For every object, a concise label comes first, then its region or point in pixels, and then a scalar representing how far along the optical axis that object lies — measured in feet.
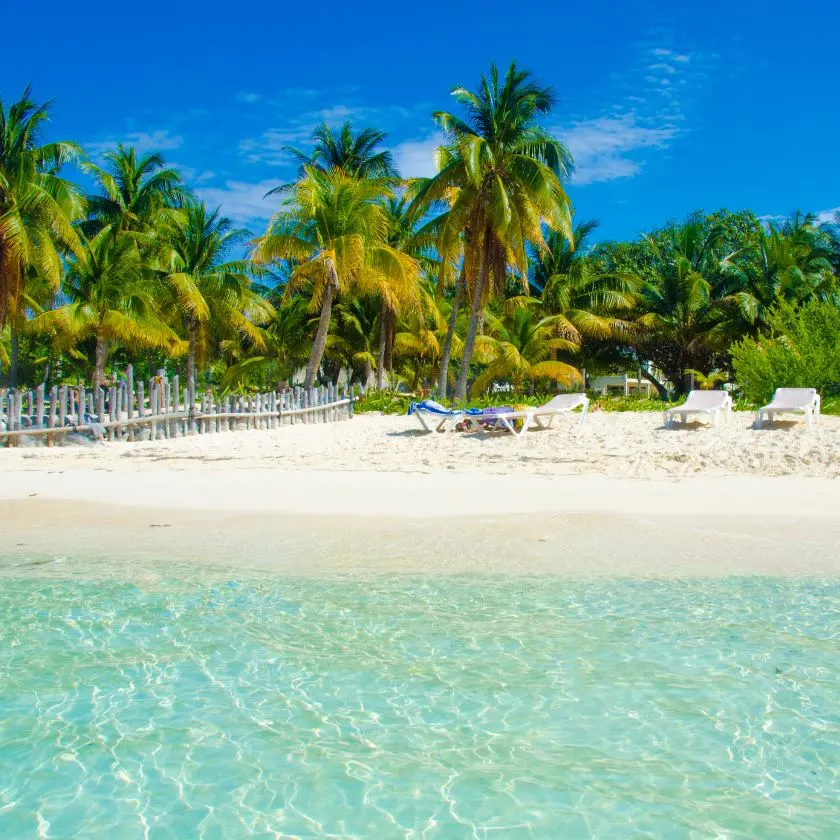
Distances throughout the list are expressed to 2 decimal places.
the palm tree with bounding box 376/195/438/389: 79.71
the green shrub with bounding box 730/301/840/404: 62.54
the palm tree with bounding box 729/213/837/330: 99.30
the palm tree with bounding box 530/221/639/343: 100.78
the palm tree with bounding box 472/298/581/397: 90.89
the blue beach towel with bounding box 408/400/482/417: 49.61
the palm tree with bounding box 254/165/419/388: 75.10
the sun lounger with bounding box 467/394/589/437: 47.91
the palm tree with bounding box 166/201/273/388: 91.30
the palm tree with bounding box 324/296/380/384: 105.29
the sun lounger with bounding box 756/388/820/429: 45.13
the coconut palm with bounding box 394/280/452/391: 101.72
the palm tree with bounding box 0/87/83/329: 60.70
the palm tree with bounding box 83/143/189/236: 97.55
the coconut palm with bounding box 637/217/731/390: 103.30
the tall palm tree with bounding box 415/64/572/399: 71.72
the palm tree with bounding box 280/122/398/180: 95.14
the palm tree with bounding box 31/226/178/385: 81.05
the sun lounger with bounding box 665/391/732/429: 47.06
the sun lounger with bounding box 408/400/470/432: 49.85
